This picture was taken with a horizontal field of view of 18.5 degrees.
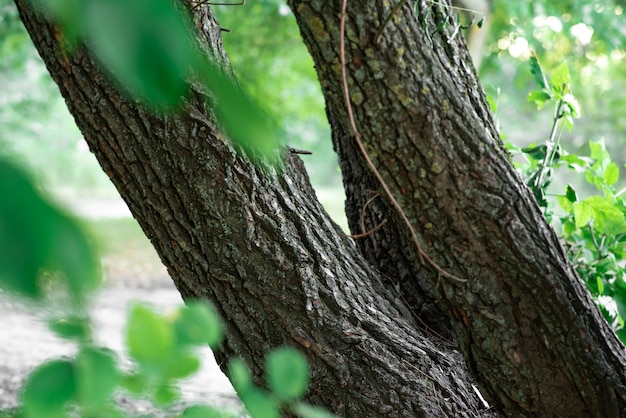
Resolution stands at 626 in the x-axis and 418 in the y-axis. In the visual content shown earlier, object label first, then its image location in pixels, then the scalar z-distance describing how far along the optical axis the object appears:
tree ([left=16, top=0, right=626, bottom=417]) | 4.18
